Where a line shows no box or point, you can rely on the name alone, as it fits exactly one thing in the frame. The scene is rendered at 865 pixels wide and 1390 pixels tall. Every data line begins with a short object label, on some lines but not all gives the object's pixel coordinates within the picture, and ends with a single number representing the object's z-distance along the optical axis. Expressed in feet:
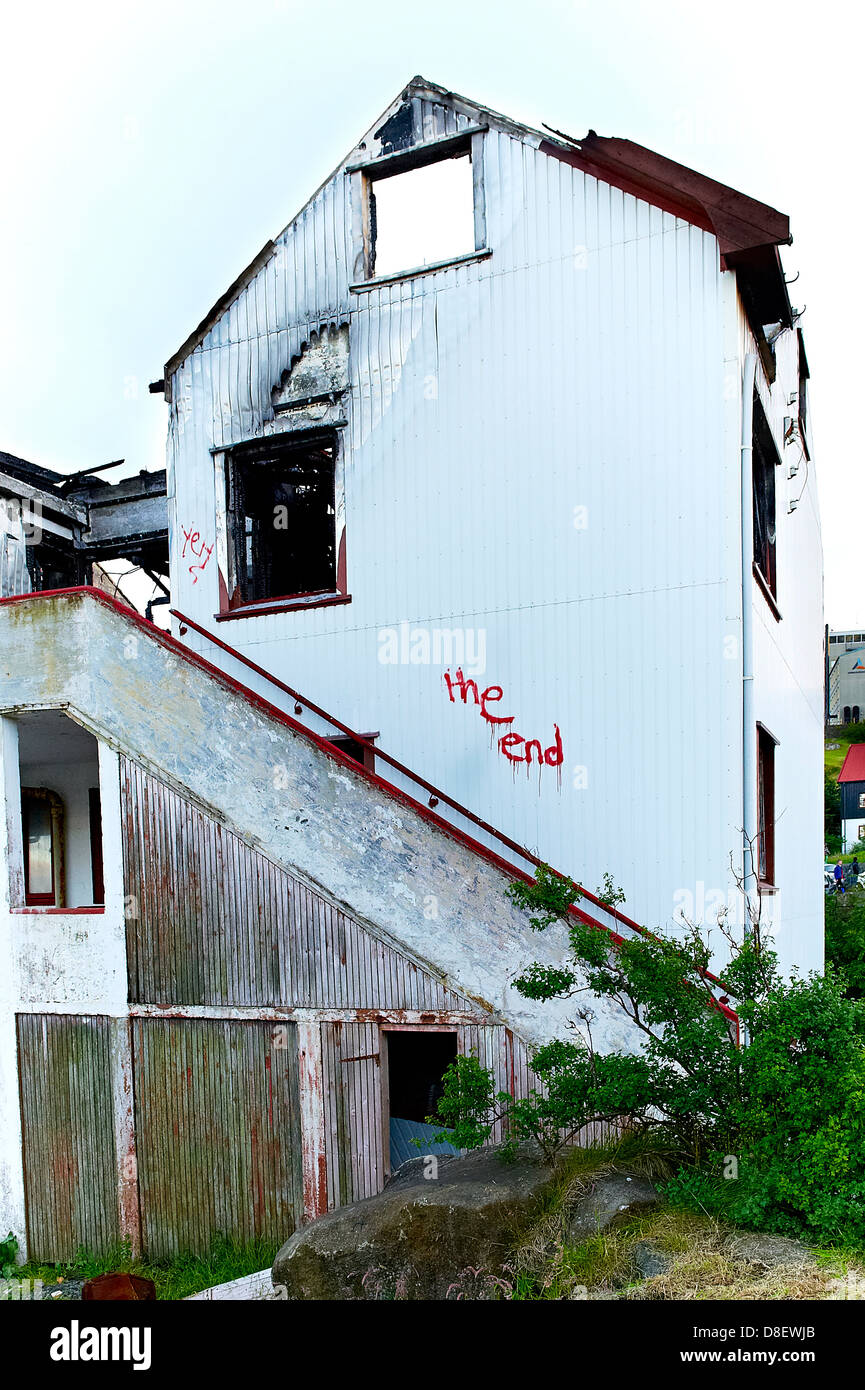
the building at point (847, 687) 282.97
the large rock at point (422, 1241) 19.93
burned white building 26.17
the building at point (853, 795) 160.97
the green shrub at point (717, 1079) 17.16
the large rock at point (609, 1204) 18.78
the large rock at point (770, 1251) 16.40
